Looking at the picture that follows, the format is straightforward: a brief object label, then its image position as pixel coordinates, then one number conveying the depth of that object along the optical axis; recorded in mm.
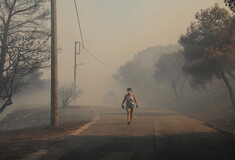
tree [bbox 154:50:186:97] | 57778
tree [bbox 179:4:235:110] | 28031
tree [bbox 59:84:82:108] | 40353
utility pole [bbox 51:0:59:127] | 14812
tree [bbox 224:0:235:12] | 14027
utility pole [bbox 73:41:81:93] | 57941
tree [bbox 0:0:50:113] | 17484
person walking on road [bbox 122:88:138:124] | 16853
